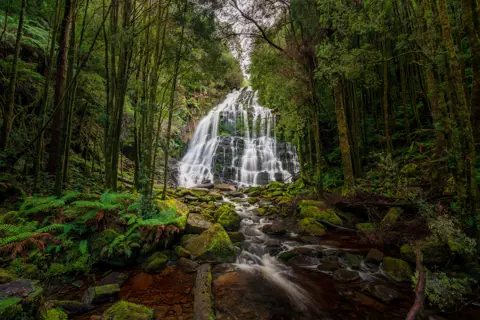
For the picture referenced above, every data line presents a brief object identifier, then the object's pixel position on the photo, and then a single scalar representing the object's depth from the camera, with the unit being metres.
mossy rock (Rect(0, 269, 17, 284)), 2.63
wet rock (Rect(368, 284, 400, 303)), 3.57
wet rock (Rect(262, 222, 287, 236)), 7.18
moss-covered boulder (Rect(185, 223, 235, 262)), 5.05
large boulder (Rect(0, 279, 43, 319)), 1.96
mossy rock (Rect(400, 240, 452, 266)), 4.10
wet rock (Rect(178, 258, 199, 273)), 4.54
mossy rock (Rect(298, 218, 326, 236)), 6.79
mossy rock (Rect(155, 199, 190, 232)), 5.64
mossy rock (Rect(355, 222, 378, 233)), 5.91
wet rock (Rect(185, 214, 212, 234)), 6.05
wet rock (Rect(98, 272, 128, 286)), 3.92
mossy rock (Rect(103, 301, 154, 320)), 2.76
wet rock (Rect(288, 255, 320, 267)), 5.05
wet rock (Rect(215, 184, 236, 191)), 15.09
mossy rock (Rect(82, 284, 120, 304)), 3.32
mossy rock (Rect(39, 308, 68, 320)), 2.33
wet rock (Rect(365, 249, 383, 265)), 4.72
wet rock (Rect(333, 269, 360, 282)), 4.23
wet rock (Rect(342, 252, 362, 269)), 4.72
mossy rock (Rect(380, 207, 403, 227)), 5.68
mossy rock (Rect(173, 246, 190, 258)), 5.02
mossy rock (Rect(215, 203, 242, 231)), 7.52
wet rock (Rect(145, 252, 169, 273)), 4.45
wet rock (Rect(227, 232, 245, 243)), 6.41
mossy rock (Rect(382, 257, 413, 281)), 4.08
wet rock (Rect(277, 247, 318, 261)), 5.37
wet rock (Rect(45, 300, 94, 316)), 3.03
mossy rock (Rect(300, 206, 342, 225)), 7.23
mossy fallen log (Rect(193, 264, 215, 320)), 2.86
